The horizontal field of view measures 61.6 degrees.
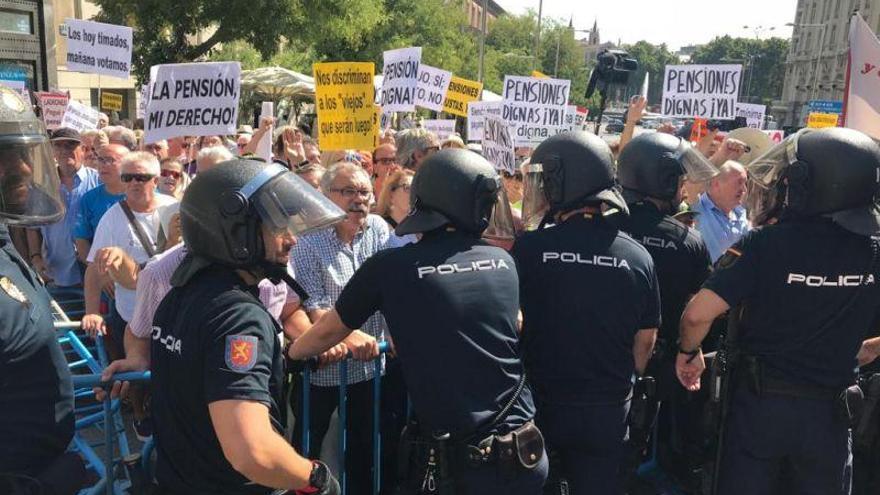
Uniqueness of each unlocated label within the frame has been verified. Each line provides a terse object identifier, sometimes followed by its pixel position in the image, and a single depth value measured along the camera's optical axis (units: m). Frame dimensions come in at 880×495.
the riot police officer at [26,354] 2.30
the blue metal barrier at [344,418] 3.48
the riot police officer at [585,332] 3.11
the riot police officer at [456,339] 2.73
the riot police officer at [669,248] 3.99
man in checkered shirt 3.83
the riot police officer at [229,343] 2.10
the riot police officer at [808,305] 3.28
